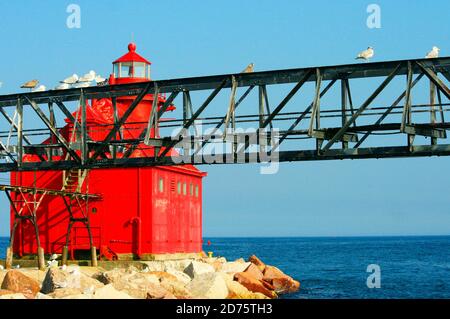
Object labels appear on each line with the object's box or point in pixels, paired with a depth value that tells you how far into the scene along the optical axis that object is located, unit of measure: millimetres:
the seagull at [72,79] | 39625
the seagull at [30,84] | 35531
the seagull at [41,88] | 38041
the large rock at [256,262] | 54894
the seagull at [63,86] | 37188
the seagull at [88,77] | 41469
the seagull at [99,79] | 45028
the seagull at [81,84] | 39397
